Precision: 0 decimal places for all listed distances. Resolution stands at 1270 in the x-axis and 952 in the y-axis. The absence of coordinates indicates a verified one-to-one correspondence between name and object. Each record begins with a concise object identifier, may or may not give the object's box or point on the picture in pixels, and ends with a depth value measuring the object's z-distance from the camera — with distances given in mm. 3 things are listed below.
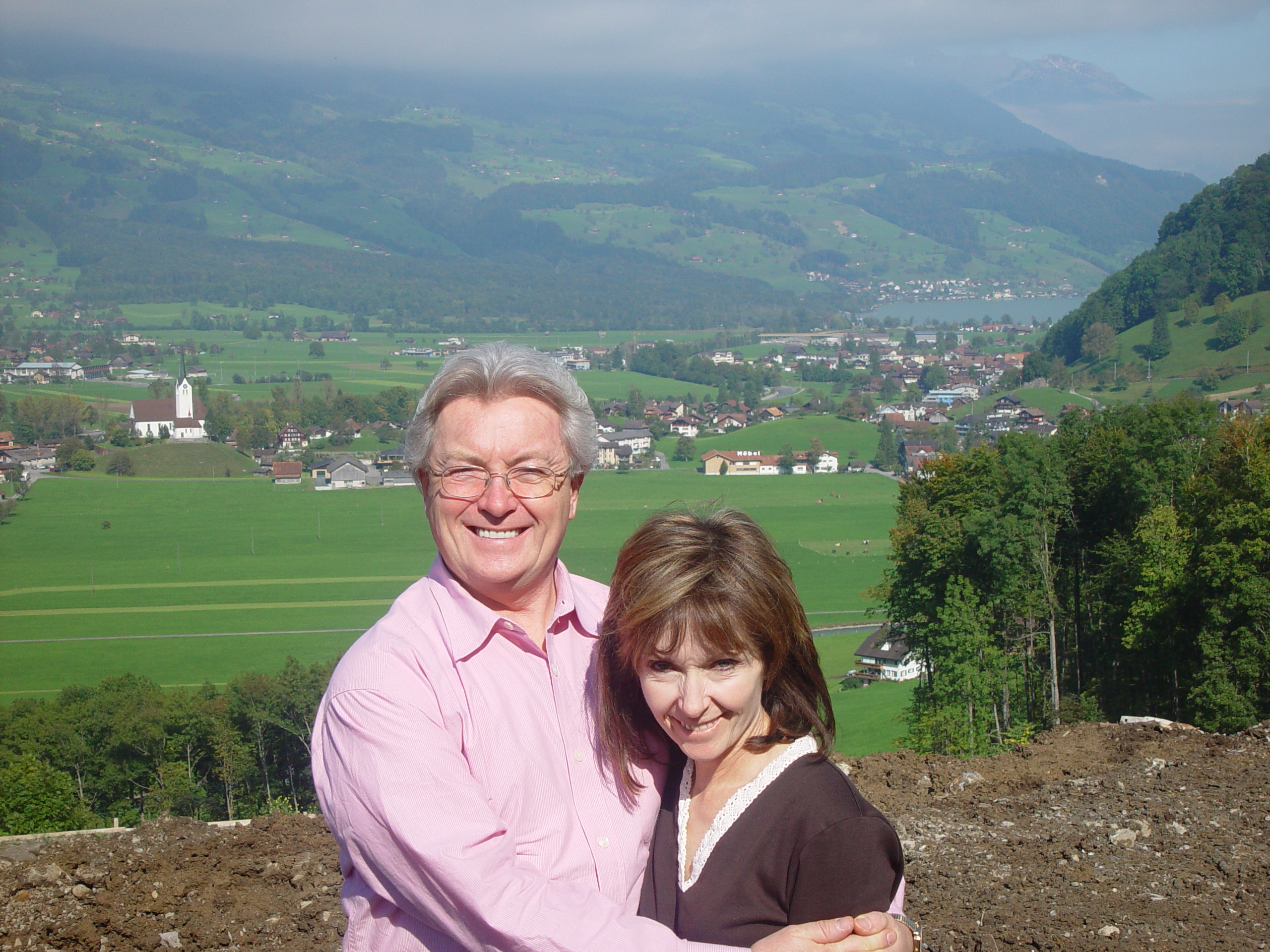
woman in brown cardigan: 1967
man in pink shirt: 1802
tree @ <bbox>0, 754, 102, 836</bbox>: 13445
